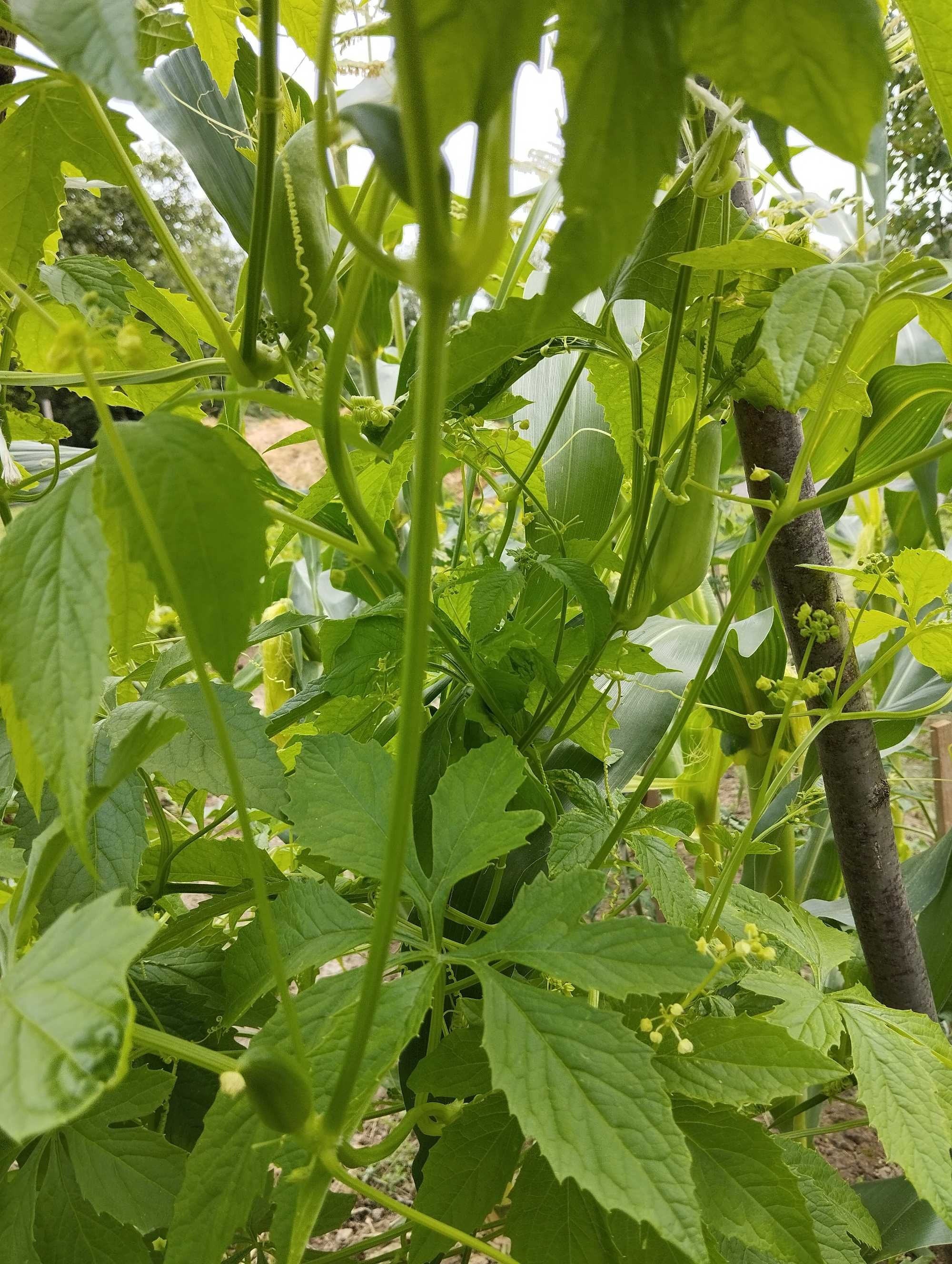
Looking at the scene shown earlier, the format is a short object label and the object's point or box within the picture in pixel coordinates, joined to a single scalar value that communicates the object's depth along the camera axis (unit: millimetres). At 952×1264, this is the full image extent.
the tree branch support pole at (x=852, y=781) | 395
